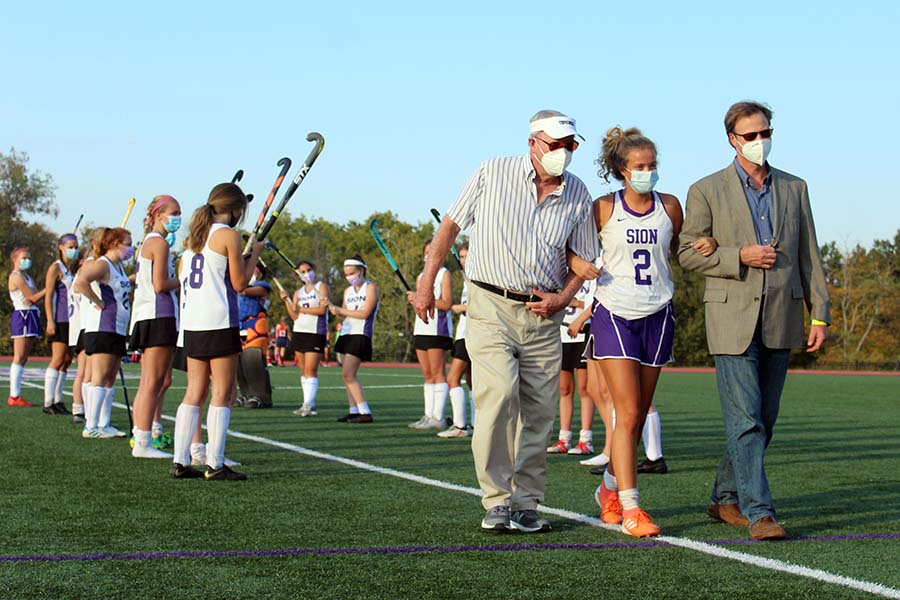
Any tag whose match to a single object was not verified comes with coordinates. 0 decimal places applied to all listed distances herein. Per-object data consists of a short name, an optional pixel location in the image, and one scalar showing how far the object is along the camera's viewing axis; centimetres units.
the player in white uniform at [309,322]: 1625
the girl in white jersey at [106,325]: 1136
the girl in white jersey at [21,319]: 1642
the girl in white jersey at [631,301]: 624
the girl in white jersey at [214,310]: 826
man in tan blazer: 609
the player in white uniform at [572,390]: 1106
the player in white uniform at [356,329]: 1452
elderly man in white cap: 616
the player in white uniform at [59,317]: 1475
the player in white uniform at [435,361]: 1385
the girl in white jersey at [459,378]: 1270
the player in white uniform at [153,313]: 936
